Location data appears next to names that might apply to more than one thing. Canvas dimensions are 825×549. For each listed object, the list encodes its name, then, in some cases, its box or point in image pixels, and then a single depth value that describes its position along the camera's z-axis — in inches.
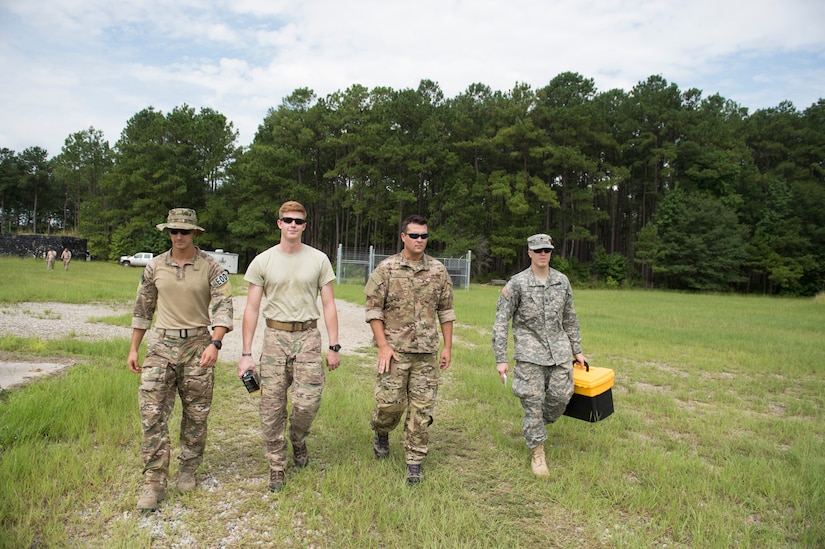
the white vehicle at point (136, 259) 1700.1
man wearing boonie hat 139.1
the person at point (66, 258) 1220.5
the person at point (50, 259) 1185.4
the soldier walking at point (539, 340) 169.8
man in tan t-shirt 150.1
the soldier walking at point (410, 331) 159.0
